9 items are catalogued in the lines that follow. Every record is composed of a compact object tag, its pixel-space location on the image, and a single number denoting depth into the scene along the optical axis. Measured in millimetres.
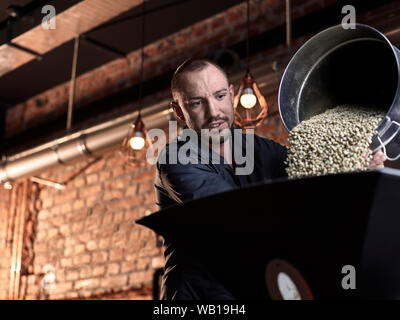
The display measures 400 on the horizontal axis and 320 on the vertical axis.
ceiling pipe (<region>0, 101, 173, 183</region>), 2895
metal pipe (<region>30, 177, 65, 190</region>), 4055
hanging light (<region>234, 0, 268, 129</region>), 2139
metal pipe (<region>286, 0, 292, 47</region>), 2408
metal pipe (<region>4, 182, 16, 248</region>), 4320
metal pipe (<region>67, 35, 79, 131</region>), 3655
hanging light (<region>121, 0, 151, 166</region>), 2568
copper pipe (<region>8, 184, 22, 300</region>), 4109
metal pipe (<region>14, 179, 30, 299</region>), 4084
